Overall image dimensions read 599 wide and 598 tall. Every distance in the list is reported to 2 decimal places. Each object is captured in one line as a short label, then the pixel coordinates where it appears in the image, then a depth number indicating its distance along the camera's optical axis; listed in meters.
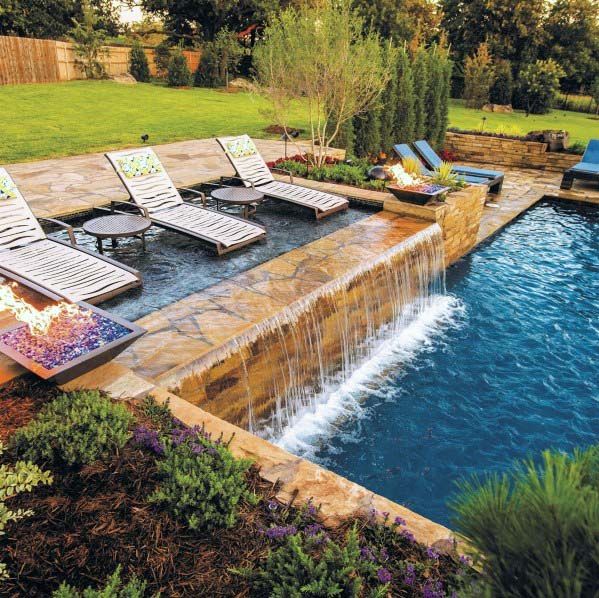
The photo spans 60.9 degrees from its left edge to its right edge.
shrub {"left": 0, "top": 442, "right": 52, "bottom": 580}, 2.64
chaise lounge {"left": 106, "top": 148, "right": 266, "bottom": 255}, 7.30
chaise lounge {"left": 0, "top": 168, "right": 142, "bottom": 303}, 5.48
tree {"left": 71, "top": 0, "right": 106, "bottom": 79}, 28.28
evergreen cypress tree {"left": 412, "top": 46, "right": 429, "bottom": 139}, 15.71
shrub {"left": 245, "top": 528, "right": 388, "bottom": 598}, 2.42
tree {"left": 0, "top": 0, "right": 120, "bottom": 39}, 32.44
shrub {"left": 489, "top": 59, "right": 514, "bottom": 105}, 32.44
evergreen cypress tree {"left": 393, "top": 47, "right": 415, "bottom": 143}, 14.64
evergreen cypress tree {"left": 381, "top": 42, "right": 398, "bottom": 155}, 14.27
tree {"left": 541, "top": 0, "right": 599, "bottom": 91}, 35.19
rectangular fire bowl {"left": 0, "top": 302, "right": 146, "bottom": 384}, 3.63
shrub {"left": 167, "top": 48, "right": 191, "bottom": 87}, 30.77
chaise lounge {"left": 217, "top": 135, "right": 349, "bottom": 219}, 9.09
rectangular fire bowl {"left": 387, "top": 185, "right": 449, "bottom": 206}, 8.80
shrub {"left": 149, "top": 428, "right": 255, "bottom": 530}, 2.89
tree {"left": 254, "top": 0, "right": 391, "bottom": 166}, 10.42
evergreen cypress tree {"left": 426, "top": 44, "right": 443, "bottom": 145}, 16.47
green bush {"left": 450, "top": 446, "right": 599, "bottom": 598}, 1.33
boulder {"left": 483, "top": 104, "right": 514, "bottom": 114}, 31.61
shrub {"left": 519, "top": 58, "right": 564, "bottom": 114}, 31.69
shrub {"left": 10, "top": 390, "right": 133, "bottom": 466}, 3.18
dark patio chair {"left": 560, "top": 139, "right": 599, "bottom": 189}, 13.97
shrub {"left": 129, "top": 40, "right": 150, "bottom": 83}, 31.97
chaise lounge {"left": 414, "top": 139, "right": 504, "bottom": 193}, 13.42
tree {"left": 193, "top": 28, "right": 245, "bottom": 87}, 32.19
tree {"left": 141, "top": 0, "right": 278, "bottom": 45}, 35.25
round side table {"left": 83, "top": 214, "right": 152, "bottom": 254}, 6.66
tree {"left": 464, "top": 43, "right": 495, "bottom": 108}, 31.17
